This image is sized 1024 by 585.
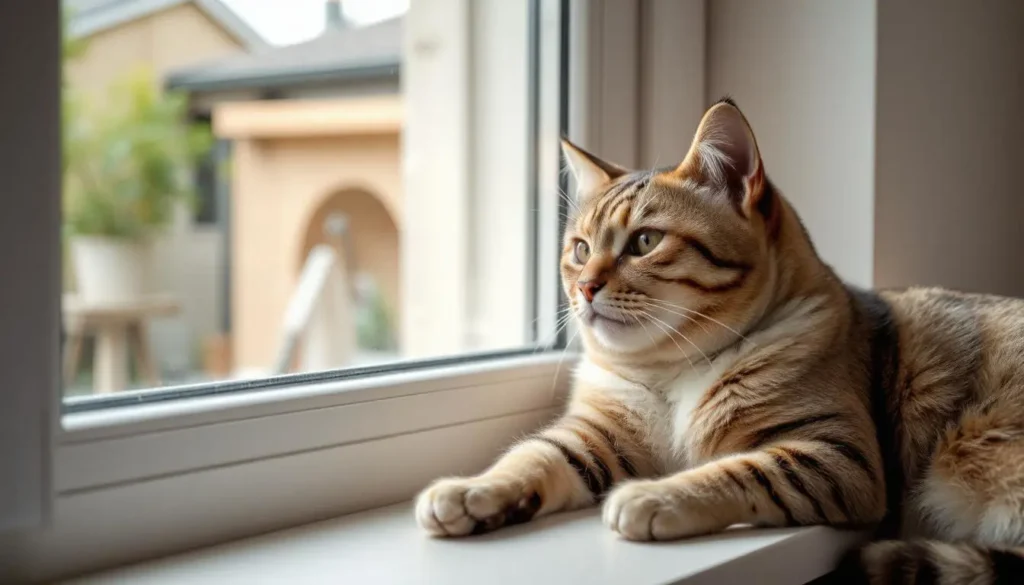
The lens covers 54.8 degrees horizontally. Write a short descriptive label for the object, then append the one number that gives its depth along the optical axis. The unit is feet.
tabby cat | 3.28
